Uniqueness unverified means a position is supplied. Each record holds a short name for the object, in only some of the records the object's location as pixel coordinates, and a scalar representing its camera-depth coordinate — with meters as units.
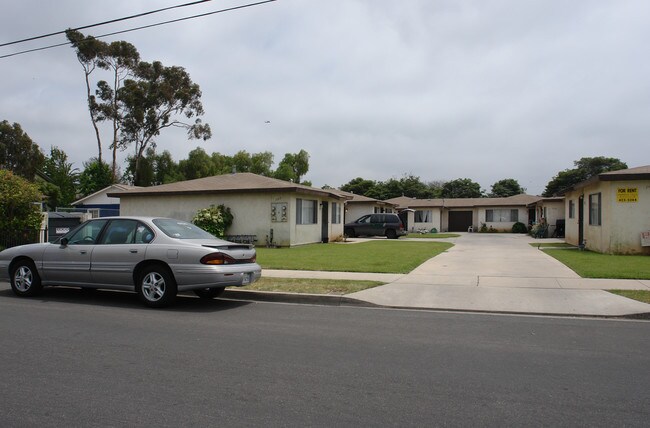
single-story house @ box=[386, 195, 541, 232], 45.25
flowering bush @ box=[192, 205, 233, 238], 23.30
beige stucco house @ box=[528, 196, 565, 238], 33.94
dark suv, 32.00
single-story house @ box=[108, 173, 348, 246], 23.41
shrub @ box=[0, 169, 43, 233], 18.09
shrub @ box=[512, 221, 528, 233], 43.69
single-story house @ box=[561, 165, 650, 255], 17.50
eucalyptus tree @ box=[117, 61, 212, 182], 44.84
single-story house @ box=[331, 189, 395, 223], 38.72
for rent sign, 17.61
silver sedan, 8.44
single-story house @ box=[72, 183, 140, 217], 38.39
